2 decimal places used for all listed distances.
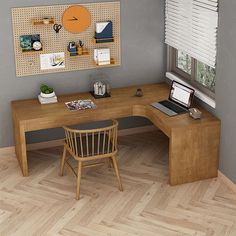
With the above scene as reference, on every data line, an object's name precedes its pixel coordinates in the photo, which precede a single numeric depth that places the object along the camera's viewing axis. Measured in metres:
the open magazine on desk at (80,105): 5.42
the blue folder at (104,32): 5.71
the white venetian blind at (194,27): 5.00
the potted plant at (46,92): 5.55
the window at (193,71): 5.37
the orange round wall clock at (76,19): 5.58
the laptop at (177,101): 5.29
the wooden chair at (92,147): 4.86
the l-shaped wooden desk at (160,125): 4.97
